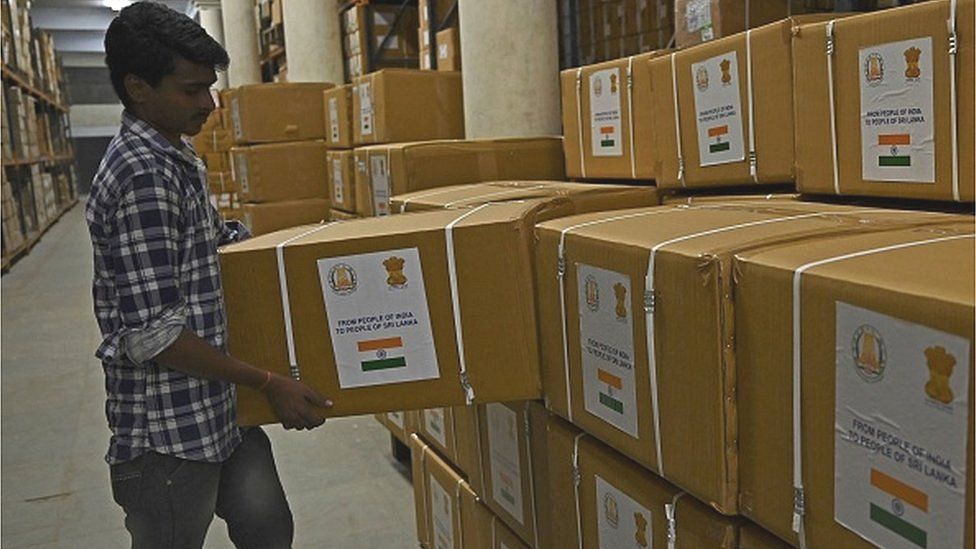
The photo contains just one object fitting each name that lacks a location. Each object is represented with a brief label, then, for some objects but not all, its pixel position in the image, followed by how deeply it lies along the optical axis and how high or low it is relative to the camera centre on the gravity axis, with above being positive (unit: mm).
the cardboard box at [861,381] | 909 -275
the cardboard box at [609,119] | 2606 +126
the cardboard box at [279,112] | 6340 +514
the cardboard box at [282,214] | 6359 -231
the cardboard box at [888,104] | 1543 +67
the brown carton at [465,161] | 3363 +29
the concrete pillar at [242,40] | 11258 +1870
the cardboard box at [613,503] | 1349 -586
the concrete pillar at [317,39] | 7801 +1254
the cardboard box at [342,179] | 4852 -2
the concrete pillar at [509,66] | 4027 +466
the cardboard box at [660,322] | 1236 -261
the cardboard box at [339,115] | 4977 +367
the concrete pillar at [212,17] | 14352 +2821
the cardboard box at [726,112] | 1983 +95
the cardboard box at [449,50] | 5074 +702
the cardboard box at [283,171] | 6371 +87
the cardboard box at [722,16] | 2357 +366
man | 1557 -198
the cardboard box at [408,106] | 4230 +335
